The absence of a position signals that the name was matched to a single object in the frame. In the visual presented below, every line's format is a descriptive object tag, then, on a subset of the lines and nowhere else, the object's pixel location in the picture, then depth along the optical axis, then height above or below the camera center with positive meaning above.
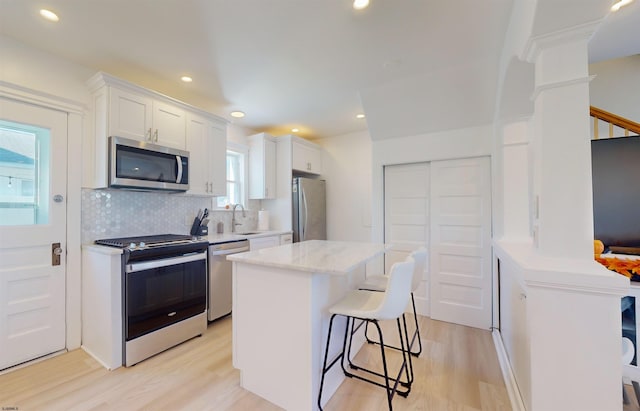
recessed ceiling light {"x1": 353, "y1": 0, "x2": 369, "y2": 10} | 1.65 +1.29
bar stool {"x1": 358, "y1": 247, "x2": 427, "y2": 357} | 1.93 -0.61
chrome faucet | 3.90 -0.19
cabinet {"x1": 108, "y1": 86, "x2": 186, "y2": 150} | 2.34 +0.87
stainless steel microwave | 2.30 +0.41
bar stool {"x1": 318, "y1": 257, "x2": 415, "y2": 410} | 1.43 -0.60
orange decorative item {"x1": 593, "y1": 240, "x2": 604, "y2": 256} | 1.67 -0.27
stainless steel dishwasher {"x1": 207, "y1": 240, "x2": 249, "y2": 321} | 2.78 -0.78
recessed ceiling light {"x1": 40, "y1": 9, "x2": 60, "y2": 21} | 1.75 +1.32
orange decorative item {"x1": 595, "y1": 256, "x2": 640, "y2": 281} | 1.73 -0.41
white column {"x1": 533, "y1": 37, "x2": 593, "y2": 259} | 1.18 +0.24
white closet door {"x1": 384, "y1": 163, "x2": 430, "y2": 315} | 3.16 -0.08
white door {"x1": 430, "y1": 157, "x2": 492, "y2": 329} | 2.81 -0.39
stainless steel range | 2.10 -0.74
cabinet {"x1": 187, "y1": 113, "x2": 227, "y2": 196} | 2.99 +0.64
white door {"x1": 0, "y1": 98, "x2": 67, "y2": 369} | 2.01 -0.16
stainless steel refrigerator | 4.13 -0.04
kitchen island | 1.55 -0.71
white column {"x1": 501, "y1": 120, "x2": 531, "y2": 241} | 2.30 +0.22
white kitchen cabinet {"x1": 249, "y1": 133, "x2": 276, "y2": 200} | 4.04 +0.64
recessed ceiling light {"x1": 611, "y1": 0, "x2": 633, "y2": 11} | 1.71 +1.33
